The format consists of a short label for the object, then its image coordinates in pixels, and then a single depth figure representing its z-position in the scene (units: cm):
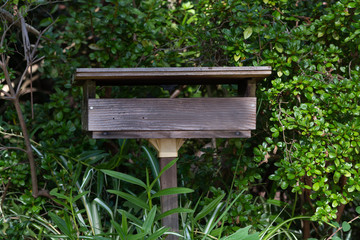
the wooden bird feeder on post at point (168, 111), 437
